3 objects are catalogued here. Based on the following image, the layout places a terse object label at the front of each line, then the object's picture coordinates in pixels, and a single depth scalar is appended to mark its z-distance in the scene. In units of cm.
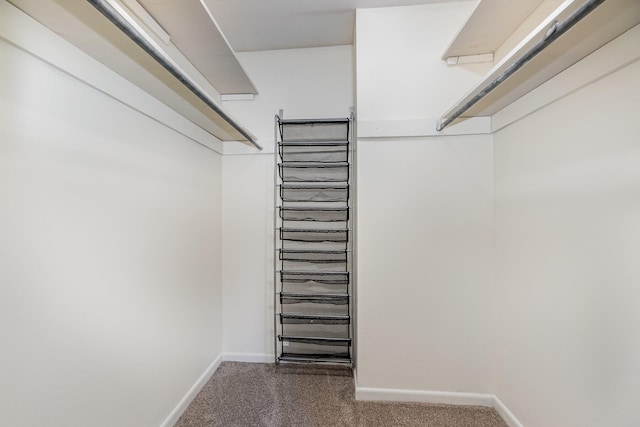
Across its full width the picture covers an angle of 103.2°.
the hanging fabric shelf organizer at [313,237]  212
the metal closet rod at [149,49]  74
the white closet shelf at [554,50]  89
